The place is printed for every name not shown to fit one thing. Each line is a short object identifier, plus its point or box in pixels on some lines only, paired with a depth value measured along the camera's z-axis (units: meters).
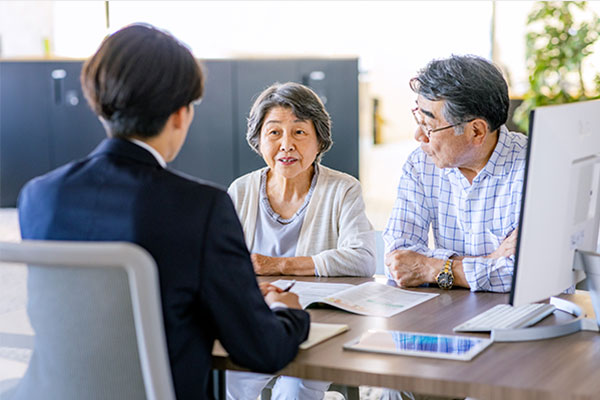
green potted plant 5.64
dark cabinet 6.29
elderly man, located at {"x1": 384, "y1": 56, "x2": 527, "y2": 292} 2.10
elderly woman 2.28
